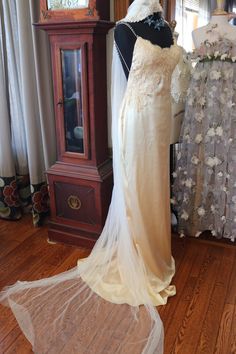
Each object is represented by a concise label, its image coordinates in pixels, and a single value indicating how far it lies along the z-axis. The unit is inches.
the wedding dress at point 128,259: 65.1
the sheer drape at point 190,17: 95.9
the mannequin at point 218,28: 84.0
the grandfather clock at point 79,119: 77.9
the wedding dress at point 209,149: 84.3
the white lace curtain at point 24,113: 92.0
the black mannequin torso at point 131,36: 65.7
